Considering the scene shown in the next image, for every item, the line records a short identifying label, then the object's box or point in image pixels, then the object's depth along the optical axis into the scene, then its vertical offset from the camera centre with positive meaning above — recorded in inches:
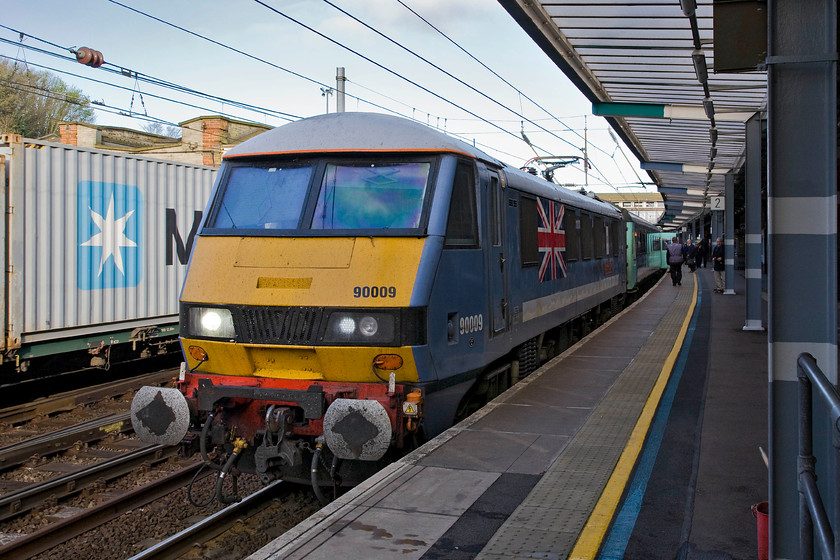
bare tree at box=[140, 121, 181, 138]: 2000.2 +387.5
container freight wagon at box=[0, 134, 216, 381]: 392.8 +12.5
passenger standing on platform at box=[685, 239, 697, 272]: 1572.6 +42.4
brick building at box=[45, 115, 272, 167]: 1184.2 +227.1
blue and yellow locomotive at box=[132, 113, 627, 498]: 223.8 -8.5
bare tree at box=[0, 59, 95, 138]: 1673.2 +389.2
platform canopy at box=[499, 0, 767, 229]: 375.6 +130.3
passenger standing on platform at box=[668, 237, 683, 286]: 1062.4 +22.6
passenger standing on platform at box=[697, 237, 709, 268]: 1515.6 +50.8
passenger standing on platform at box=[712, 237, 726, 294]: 998.4 +14.6
